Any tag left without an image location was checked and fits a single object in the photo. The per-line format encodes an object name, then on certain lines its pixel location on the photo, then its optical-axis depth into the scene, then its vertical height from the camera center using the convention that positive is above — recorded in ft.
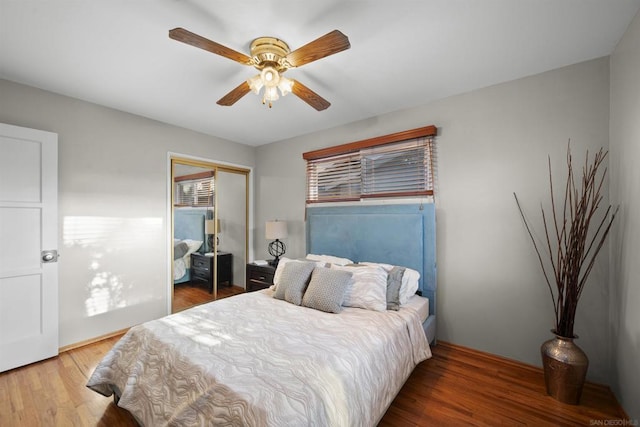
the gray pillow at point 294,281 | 8.04 -2.08
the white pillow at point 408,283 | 8.13 -2.19
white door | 7.53 -0.87
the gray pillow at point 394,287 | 7.66 -2.19
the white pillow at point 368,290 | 7.55 -2.22
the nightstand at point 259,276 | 11.63 -2.78
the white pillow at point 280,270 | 9.03 -1.99
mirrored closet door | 12.01 -0.83
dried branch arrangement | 6.20 -0.63
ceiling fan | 4.85 +3.25
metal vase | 5.98 -3.59
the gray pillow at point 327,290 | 7.34 -2.16
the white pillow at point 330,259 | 9.90 -1.75
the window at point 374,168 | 9.30 +1.85
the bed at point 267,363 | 3.99 -2.71
